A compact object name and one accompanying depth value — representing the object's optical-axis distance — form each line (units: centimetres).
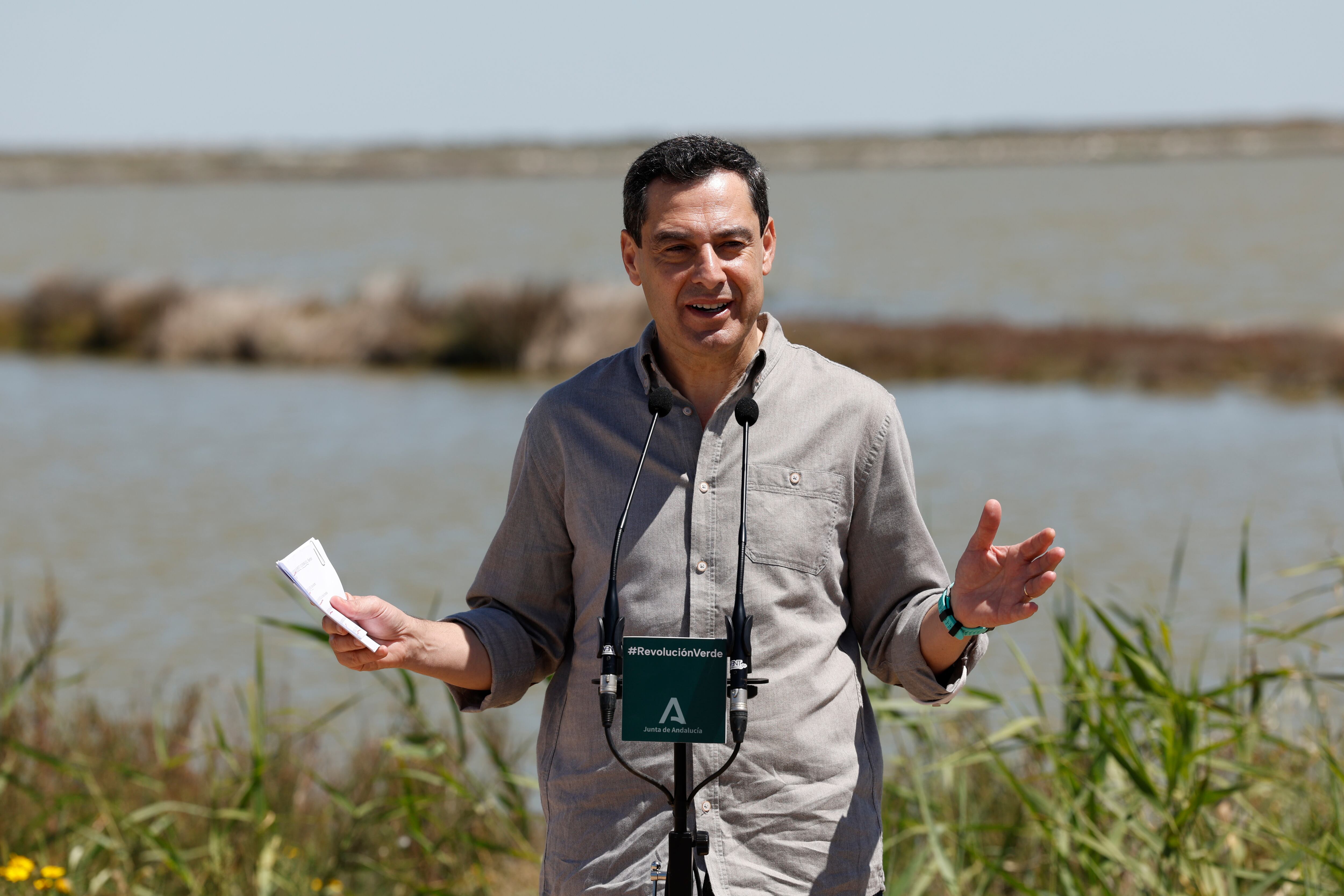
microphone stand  618
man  625
